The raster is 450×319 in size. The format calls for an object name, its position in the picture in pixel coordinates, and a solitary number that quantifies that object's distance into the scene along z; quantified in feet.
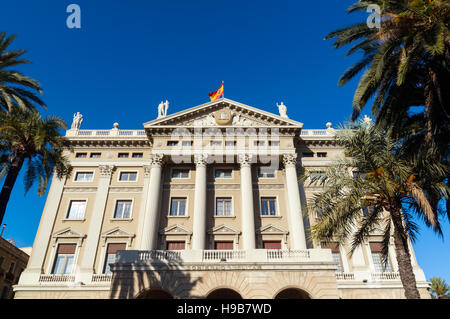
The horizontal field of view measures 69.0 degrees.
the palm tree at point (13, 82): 75.72
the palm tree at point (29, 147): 66.69
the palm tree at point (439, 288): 190.70
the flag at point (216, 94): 129.96
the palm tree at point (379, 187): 53.11
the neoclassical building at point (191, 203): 93.76
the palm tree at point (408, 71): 51.01
